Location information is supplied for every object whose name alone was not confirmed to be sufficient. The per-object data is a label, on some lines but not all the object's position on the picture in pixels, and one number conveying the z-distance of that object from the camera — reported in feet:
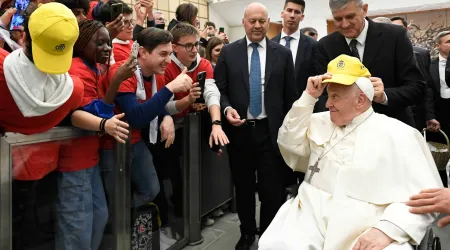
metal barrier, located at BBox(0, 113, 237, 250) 5.12
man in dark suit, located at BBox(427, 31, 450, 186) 13.93
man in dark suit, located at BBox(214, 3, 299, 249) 8.90
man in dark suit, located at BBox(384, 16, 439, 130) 12.94
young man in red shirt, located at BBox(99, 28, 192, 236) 7.12
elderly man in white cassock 5.59
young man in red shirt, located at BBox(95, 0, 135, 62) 8.16
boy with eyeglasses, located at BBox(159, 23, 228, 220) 8.70
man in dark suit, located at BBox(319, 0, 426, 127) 7.57
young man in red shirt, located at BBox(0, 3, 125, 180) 4.74
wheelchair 5.42
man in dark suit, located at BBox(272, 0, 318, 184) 10.16
